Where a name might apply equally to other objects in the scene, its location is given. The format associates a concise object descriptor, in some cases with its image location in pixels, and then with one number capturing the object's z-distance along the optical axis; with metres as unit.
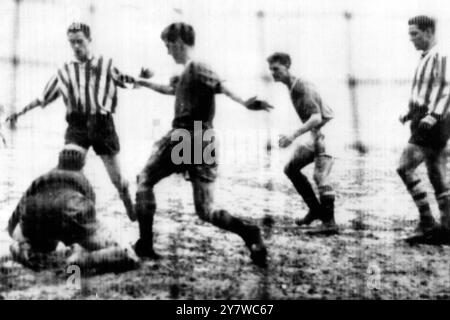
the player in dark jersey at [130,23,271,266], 4.18
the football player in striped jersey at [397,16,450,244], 4.30
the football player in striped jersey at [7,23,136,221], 4.35
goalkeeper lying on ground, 4.09
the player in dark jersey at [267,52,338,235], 4.36
